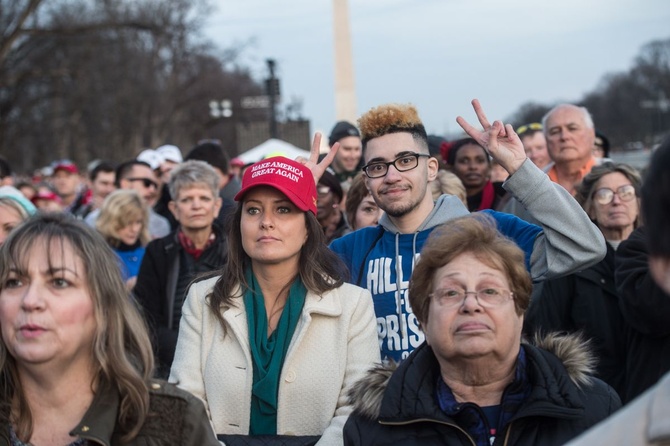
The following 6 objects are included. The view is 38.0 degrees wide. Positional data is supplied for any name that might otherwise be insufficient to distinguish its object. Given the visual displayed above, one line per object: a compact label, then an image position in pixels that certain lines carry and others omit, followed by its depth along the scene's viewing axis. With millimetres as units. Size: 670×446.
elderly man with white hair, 7363
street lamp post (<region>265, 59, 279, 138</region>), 27953
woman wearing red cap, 3871
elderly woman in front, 3080
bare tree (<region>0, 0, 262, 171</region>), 40500
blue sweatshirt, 4152
